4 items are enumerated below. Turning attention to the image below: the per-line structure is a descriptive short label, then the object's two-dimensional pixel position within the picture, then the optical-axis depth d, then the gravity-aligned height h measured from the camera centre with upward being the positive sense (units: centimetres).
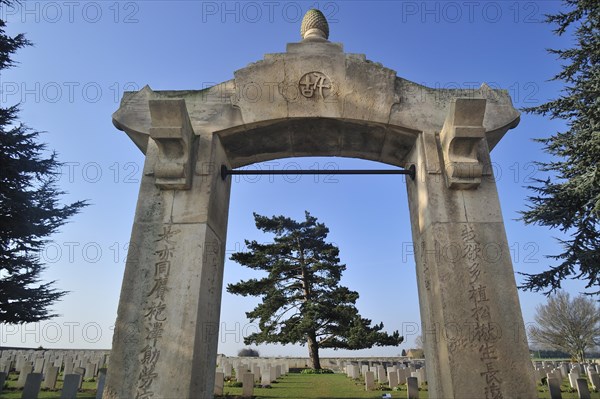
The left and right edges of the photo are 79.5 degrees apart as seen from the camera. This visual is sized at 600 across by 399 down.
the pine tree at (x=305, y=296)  2284 +346
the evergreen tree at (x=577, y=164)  1225 +630
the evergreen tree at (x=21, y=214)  1483 +556
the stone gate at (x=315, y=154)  341 +161
